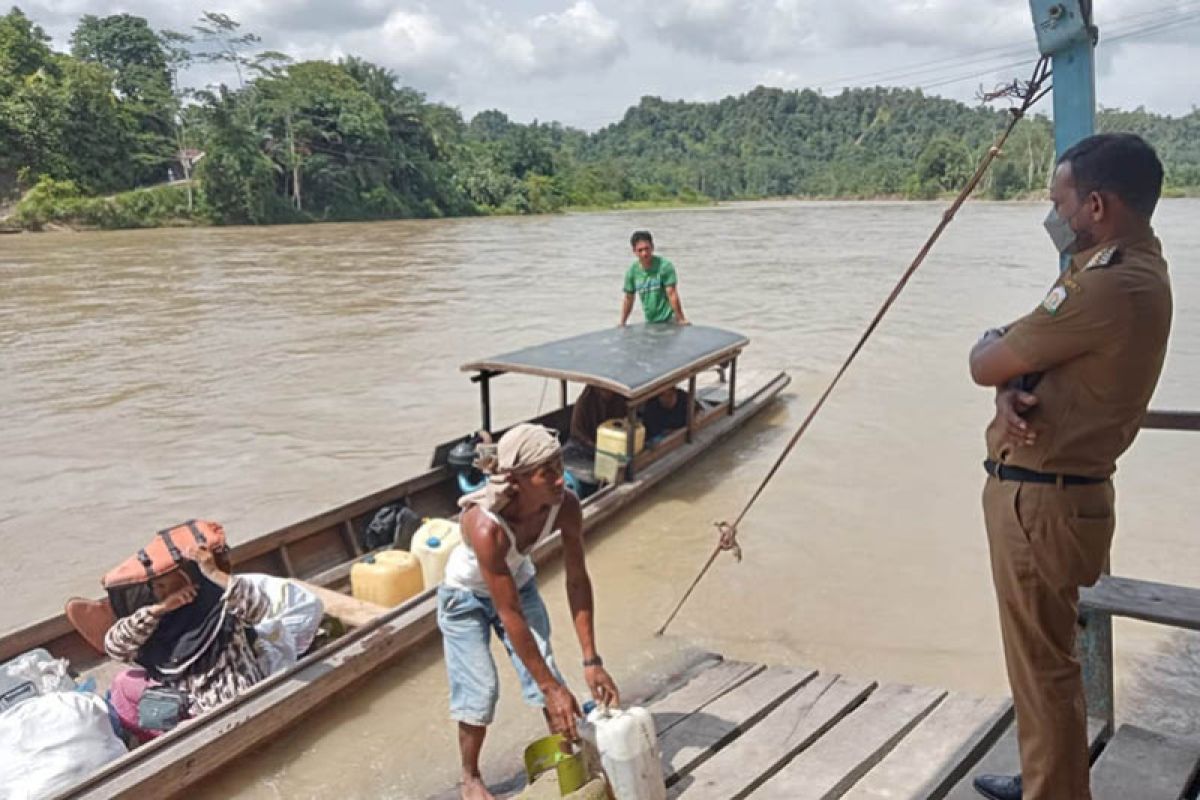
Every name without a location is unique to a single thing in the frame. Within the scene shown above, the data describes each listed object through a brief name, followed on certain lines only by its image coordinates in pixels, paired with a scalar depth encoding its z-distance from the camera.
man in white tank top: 2.69
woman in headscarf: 3.37
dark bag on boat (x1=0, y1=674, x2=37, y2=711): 3.54
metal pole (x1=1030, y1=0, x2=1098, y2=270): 2.44
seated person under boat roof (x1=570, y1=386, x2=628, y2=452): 7.48
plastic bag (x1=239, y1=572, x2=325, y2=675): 3.97
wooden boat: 3.54
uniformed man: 1.94
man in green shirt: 8.55
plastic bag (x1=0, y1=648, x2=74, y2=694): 3.67
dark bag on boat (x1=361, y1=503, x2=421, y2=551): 5.77
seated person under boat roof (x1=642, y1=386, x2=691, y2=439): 7.99
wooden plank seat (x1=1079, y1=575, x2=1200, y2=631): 2.48
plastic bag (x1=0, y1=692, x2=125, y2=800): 3.14
